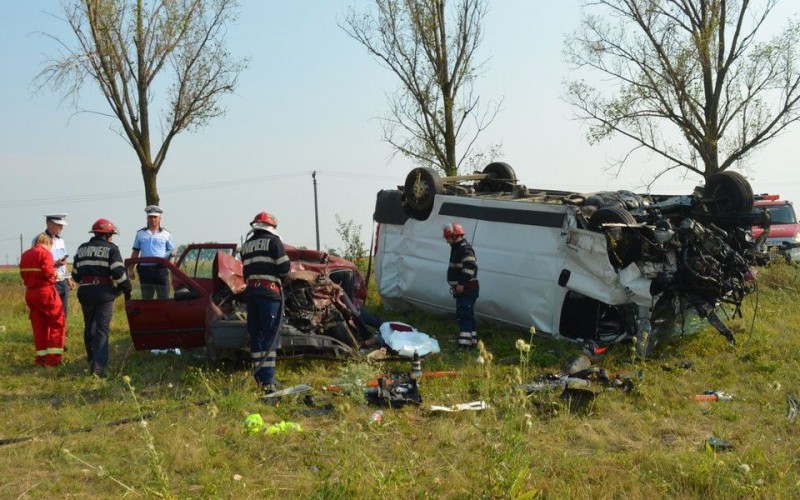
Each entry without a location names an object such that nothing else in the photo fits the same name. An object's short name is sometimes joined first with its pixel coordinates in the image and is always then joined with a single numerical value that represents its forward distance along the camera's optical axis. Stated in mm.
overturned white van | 7898
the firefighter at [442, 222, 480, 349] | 8914
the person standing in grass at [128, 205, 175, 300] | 9805
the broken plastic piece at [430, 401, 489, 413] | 6164
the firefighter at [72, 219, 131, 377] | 7816
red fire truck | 16328
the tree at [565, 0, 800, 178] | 17703
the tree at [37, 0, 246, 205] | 15836
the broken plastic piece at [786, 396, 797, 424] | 6091
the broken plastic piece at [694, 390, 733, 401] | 6750
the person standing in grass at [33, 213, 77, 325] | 9234
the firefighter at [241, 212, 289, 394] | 7086
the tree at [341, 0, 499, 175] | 16422
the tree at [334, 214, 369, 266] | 14984
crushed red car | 7773
